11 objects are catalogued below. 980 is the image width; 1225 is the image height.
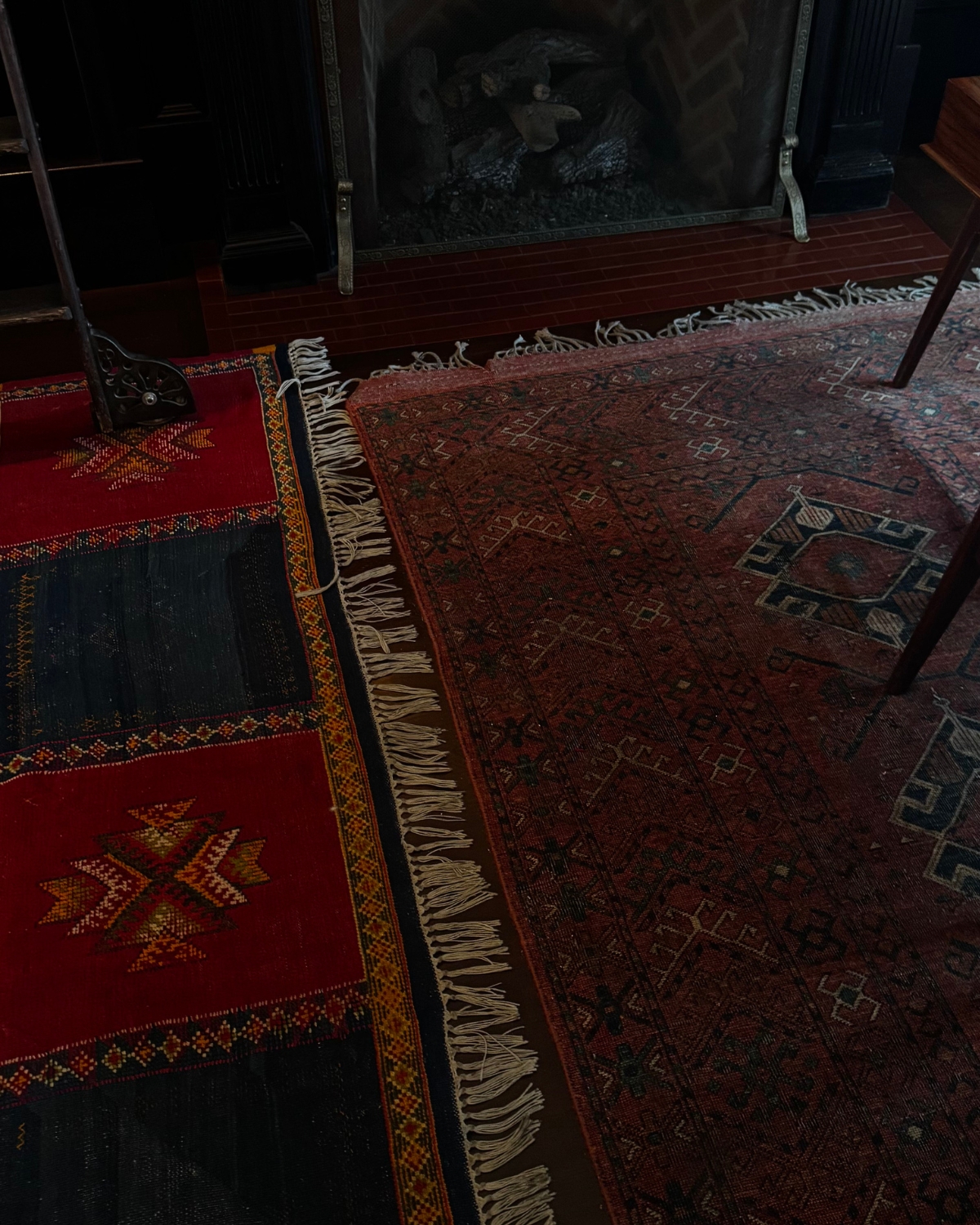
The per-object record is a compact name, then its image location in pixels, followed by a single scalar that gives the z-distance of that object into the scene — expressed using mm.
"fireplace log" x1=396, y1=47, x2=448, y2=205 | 3213
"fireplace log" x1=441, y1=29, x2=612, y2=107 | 3232
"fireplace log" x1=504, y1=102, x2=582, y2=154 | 3324
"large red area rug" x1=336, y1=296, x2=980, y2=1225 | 1517
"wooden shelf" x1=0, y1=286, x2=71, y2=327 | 2426
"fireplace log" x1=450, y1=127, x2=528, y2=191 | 3330
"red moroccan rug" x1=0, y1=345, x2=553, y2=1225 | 1492
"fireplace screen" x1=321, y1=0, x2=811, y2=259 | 3176
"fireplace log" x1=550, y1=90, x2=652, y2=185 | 3367
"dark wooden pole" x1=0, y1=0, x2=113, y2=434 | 2166
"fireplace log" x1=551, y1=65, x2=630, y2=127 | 3330
